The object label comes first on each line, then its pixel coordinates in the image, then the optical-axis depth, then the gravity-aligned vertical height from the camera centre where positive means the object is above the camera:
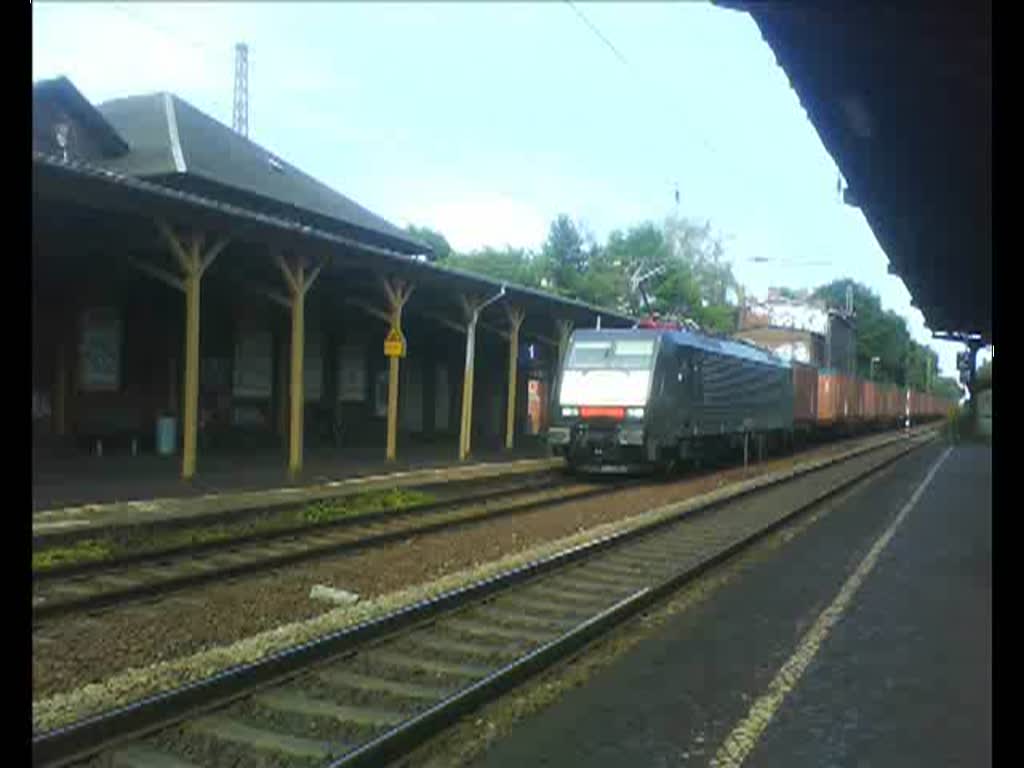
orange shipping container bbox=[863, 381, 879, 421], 54.56 -0.44
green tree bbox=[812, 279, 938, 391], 130.76 +6.29
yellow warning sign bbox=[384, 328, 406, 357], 19.69 +0.88
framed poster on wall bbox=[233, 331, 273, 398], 23.19 +0.58
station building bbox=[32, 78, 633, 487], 15.90 +1.74
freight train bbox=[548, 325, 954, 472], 20.22 -0.15
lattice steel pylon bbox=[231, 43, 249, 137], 45.00 +12.63
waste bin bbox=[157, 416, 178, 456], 20.30 -0.88
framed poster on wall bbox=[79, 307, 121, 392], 19.19 +0.71
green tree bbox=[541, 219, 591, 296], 90.75 +12.91
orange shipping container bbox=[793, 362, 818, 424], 35.04 +0.01
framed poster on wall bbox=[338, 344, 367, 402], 26.91 +0.44
